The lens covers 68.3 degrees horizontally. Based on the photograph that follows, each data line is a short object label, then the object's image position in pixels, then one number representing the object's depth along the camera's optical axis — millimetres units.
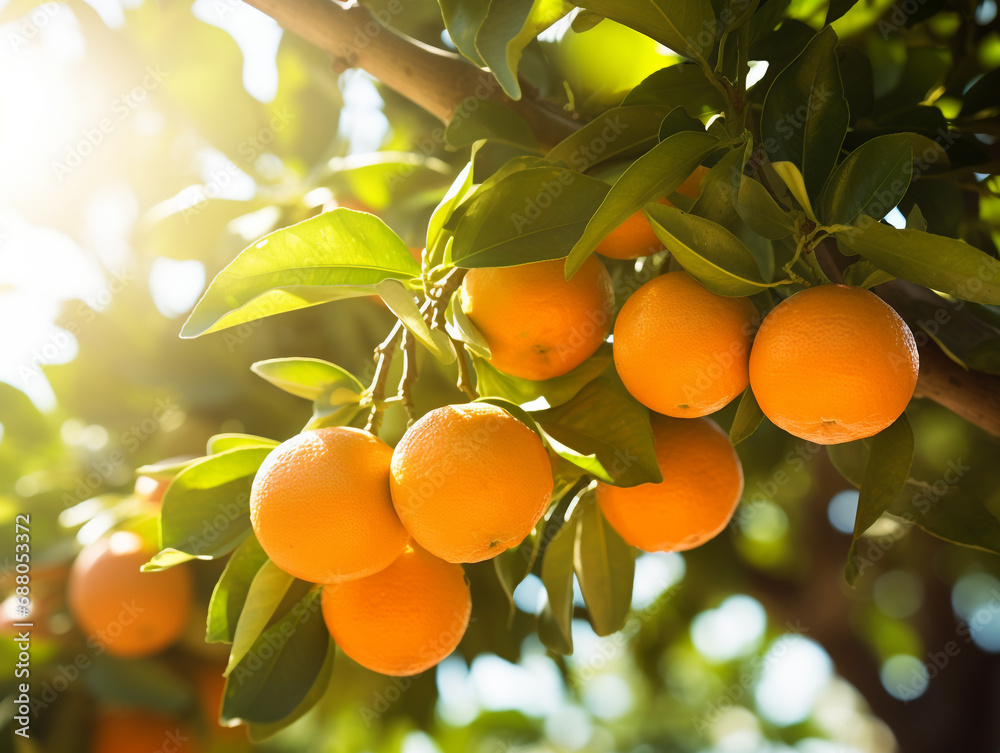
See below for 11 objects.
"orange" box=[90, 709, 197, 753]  1524
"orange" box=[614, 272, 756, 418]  746
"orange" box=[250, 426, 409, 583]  756
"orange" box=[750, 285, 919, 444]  690
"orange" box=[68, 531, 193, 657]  1411
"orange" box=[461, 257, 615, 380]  806
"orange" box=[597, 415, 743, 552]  916
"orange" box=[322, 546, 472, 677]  847
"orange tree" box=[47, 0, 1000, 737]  720
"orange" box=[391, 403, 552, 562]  737
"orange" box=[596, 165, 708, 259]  862
